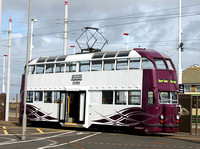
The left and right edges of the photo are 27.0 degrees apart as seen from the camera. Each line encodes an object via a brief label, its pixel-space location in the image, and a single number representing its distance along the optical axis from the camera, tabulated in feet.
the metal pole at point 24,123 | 65.05
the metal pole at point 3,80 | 243.89
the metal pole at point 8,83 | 121.29
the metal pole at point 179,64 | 111.20
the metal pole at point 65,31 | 118.88
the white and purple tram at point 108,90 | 73.97
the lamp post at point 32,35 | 146.35
